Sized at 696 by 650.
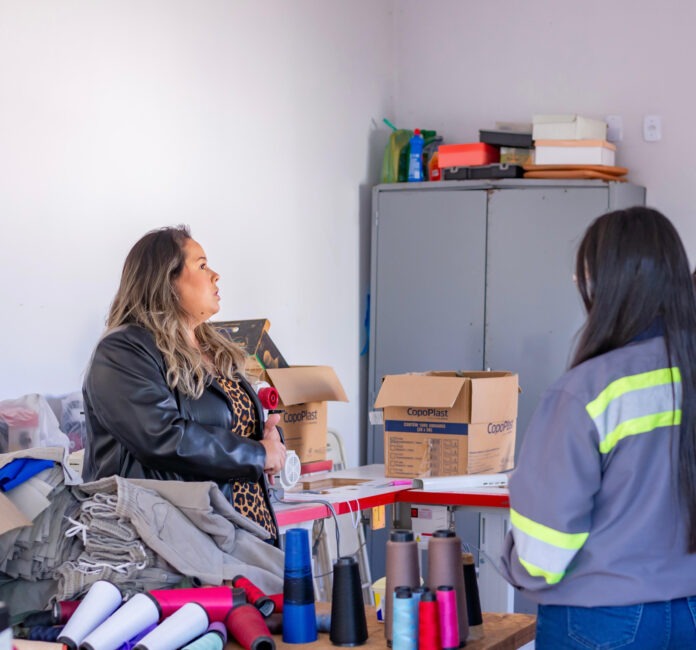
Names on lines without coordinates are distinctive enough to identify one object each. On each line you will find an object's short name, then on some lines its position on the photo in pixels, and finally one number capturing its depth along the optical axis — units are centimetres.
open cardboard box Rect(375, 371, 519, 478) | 375
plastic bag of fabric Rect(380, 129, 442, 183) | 550
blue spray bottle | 540
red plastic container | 518
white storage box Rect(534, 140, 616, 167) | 500
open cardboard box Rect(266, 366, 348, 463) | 376
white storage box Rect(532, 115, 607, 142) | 504
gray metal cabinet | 502
